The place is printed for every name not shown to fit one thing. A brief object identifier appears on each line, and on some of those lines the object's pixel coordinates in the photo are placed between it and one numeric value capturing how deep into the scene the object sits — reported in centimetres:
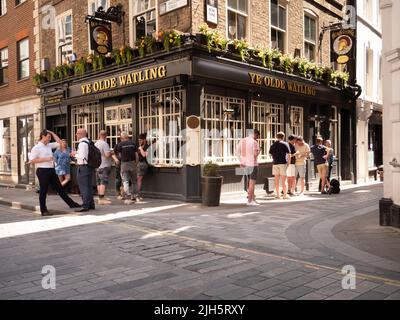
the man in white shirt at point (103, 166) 1128
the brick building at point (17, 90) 1775
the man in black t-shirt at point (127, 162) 1106
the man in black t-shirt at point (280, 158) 1202
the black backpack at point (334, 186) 1343
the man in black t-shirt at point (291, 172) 1306
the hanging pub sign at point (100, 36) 1267
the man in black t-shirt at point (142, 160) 1159
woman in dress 1333
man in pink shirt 1079
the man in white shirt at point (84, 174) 1005
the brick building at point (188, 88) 1109
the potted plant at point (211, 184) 1037
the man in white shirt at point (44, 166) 972
